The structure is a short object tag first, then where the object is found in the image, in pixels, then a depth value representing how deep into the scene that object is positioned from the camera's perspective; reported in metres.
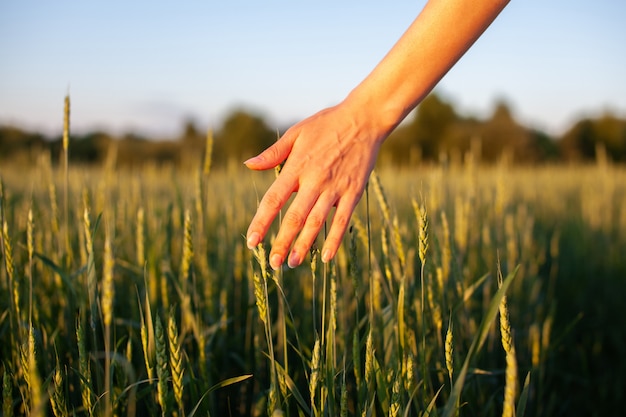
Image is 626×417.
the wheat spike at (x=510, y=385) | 0.62
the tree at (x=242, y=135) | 16.94
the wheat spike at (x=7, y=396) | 0.79
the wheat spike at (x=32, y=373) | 0.57
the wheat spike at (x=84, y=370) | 0.79
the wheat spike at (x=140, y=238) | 1.23
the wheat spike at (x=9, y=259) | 0.94
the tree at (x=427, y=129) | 17.39
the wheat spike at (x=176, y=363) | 0.73
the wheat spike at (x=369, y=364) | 0.82
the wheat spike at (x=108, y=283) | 0.64
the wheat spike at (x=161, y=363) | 0.73
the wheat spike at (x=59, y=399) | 0.78
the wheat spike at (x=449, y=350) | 0.79
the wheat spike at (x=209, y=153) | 1.52
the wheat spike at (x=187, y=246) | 0.99
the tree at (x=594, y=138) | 16.53
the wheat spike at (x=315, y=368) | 0.75
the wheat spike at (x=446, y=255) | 1.19
